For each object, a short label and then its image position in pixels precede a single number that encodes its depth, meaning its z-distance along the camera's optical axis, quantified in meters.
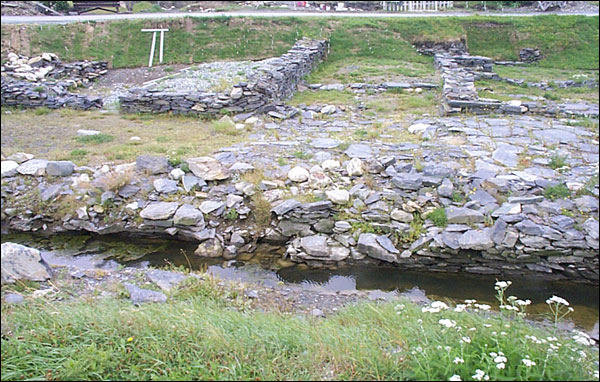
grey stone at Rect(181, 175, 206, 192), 7.50
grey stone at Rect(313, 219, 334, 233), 6.70
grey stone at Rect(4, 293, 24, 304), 4.18
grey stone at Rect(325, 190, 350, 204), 6.92
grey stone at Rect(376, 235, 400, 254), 6.19
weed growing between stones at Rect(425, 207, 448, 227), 6.47
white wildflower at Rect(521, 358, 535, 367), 2.86
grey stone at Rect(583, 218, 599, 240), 5.88
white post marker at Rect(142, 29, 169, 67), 18.66
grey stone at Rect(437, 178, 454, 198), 6.86
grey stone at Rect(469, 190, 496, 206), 6.64
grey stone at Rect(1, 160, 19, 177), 7.91
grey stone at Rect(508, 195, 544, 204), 6.46
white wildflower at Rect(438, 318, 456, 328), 3.25
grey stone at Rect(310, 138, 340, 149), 8.78
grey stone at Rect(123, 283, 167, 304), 4.48
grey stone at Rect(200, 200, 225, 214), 7.05
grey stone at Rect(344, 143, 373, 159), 8.14
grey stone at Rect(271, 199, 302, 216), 6.74
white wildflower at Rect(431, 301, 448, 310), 3.77
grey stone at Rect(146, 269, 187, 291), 4.99
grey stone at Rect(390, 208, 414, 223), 6.61
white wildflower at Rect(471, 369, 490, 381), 2.83
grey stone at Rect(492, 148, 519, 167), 7.76
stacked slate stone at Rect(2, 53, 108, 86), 15.53
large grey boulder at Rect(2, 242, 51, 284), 4.79
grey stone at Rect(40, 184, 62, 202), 7.43
